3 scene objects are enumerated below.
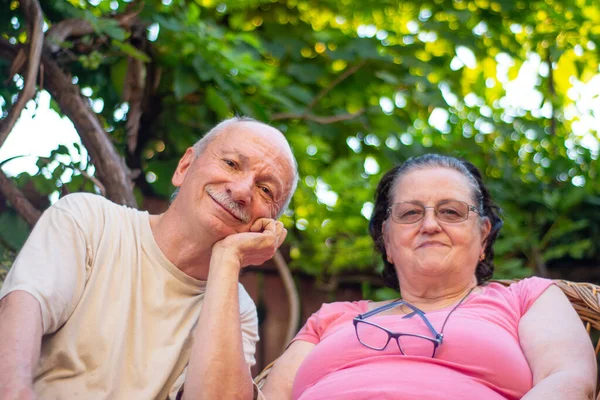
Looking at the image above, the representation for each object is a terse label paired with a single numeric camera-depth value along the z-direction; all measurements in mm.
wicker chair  1924
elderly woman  1703
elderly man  1610
